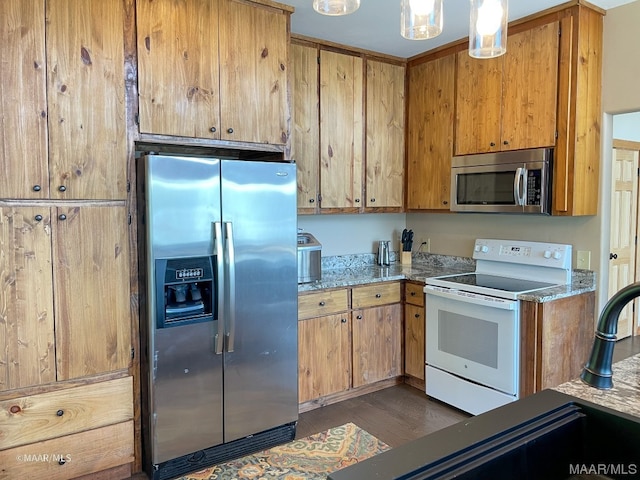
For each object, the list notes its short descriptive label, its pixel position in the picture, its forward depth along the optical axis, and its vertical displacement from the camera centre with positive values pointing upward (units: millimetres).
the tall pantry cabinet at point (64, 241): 2158 -111
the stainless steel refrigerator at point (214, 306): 2416 -489
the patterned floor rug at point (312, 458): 1987 -1064
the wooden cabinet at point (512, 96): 2996 +842
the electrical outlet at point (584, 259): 3090 -278
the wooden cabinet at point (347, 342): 3207 -905
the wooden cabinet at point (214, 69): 2480 +840
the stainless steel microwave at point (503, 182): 3014 +248
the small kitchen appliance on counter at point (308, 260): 3299 -299
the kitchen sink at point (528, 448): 828 -445
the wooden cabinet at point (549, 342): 2795 -765
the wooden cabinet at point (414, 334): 3543 -894
